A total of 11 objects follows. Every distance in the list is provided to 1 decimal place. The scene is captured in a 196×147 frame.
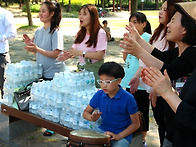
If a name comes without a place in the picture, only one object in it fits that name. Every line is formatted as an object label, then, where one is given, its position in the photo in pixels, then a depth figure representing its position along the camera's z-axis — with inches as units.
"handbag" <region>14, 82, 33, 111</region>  163.5
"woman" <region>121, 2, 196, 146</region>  98.5
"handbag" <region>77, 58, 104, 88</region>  159.4
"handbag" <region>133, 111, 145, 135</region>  128.9
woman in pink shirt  155.4
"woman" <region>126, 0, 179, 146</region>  129.9
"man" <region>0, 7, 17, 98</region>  204.2
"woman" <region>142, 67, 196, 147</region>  72.9
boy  118.3
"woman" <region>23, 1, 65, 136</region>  168.7
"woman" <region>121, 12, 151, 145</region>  154.2
